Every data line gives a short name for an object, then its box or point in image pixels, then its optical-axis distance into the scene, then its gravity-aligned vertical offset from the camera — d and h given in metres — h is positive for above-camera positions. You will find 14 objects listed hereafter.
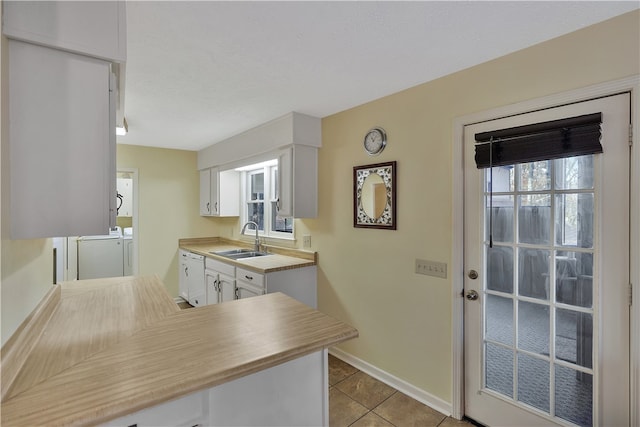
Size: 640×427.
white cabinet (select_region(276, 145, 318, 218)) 2.92 +0.30
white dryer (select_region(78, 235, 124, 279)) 4.56 -0.71
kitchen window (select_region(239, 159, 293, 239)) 3.77 +0.15
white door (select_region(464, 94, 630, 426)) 1.46 -0.41
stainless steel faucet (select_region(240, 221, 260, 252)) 3.84 -0.42
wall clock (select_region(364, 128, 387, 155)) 2.45 +0.60
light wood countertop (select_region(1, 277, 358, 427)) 0.81 -0.51
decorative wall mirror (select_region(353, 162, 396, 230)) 2.39 +0.14
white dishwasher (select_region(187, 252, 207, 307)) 3.90 -0.94
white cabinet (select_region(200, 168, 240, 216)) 4.27 +0.28
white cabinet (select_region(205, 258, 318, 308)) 2.80 -0.72
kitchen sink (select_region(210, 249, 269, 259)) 3.72 -0.54
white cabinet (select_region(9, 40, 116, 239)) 0.97 +0.24
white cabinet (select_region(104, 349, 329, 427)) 0.94 -0.68
